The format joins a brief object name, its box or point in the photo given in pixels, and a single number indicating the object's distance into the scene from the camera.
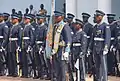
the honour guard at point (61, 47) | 10.30
